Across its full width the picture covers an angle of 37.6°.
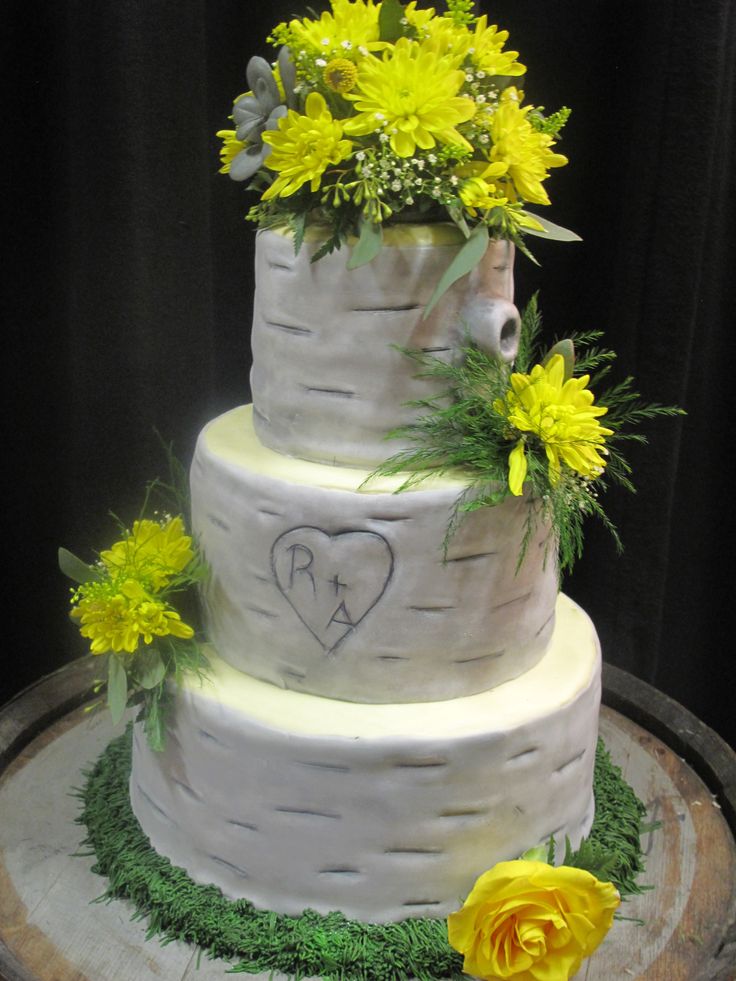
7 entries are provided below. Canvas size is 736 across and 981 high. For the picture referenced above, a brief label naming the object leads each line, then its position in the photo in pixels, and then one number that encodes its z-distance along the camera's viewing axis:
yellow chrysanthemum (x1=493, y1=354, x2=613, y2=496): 1.02
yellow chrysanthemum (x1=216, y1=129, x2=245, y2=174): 1.13
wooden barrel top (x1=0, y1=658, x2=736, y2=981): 1.13
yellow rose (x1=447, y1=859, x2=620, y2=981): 1.04
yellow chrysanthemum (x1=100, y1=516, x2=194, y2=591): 1.20
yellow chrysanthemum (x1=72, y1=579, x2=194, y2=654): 1.16
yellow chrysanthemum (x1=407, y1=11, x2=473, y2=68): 1.01
